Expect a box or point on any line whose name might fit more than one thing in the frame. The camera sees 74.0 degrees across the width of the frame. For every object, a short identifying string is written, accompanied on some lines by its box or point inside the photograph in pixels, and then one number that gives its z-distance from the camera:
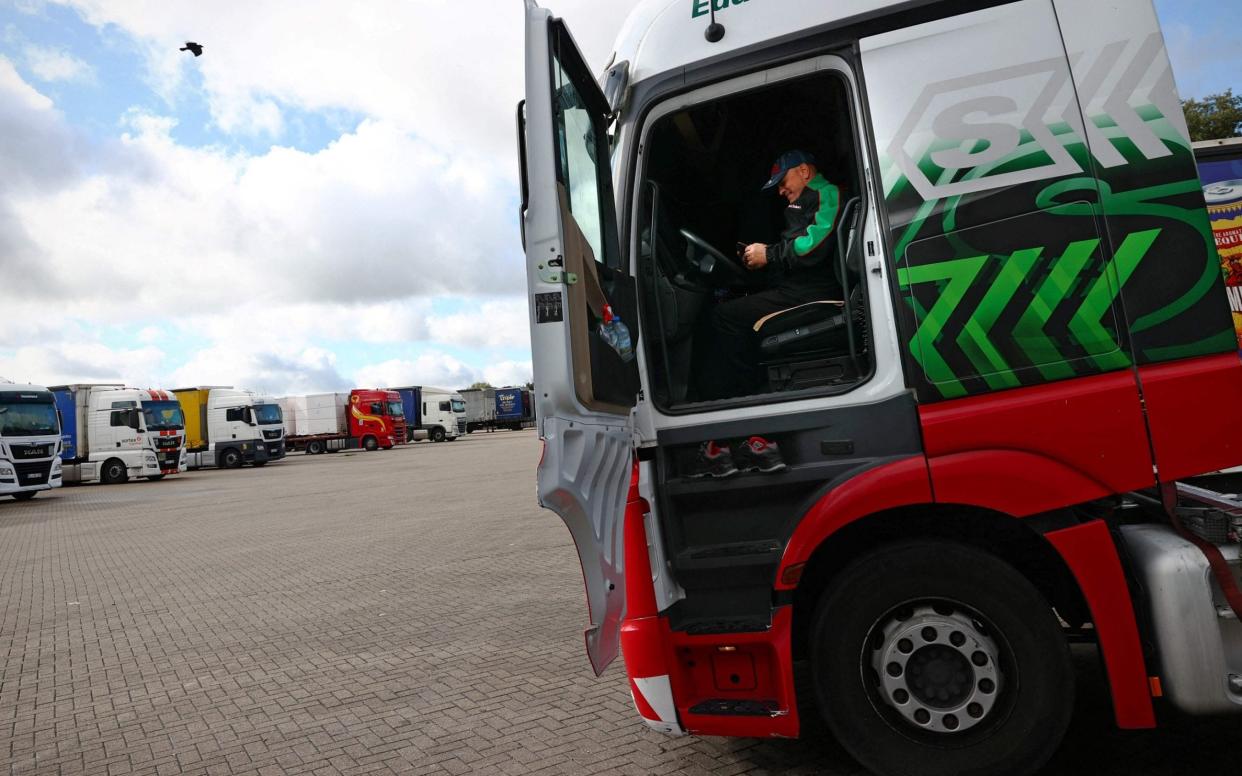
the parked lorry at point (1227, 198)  4.46
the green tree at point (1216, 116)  24.00
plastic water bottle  2.98
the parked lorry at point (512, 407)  64.25
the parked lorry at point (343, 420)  42.78
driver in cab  3.41
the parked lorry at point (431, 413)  50.44
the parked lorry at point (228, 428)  34.12
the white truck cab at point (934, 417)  2.65
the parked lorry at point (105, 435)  27.08
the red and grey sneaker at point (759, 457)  3.06
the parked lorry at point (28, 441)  20.36
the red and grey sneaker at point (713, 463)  3.12
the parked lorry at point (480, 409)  62.78
